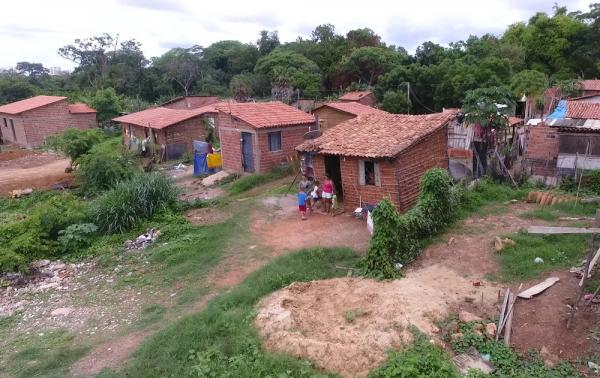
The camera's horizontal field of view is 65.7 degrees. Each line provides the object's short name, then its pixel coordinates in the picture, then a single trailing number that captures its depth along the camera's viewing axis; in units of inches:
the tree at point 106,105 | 1475.1
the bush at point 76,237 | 546.0
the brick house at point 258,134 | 795.0
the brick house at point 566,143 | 589.3
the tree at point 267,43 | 2275.5
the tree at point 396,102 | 1239.5
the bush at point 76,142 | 872.7
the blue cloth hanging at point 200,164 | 883.4
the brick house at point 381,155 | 546.3
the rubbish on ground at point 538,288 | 338.6
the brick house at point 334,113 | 964.0
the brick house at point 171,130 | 1000.9
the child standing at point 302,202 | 568.1
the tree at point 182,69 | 2043.6
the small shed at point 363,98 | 1369.3
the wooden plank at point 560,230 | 303.9
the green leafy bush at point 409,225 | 395.5
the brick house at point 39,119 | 1300.4
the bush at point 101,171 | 763.4
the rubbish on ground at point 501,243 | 425.7
